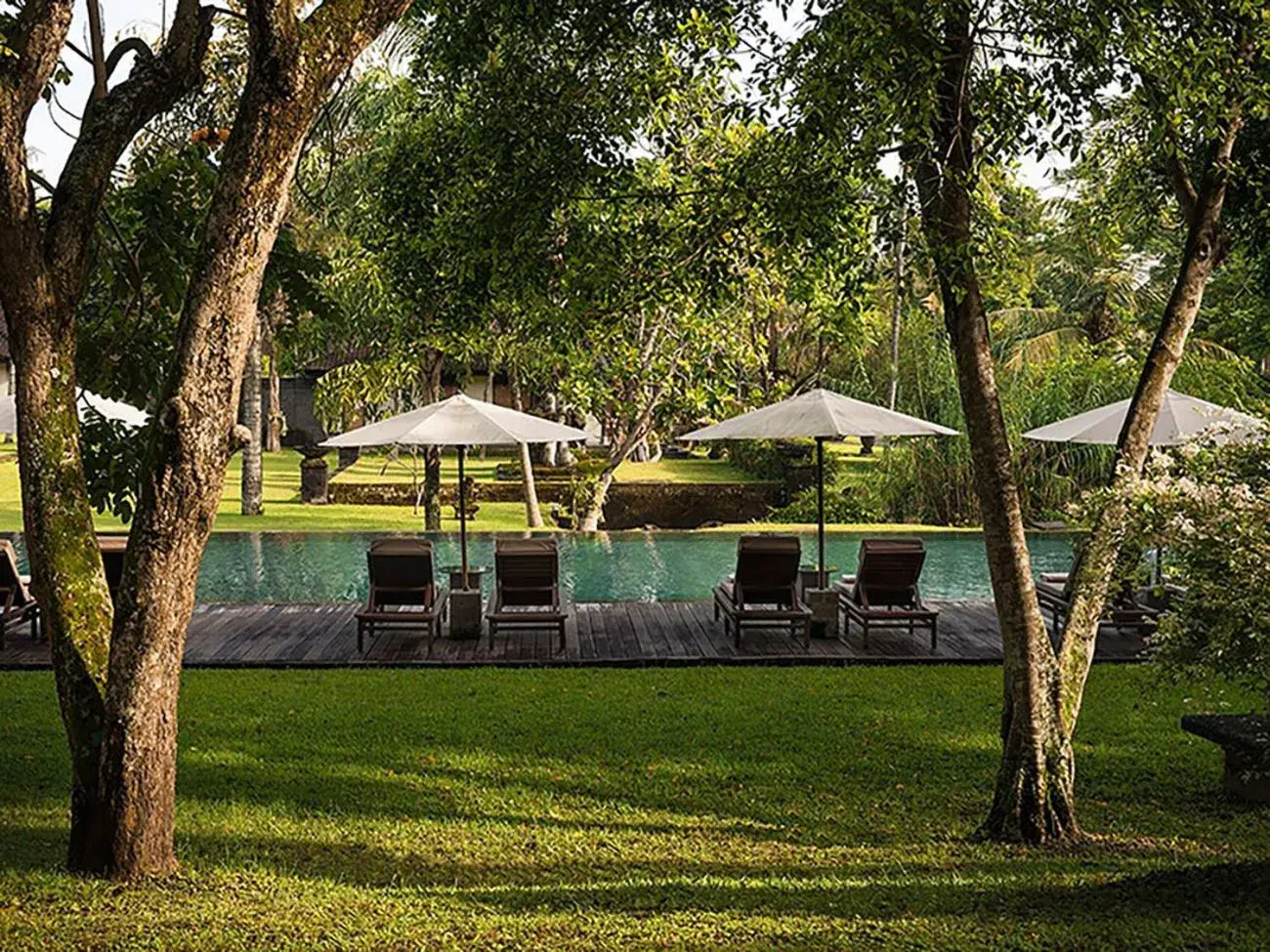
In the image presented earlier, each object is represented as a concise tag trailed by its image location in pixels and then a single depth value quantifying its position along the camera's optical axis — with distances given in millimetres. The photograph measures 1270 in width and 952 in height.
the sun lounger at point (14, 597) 10750
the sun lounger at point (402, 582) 10852
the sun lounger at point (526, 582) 10875
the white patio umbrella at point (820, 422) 11734
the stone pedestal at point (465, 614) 11258
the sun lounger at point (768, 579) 11023
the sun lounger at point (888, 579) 11117
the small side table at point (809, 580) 11750
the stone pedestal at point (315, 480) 24812
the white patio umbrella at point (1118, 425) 11305
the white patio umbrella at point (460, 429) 11562
